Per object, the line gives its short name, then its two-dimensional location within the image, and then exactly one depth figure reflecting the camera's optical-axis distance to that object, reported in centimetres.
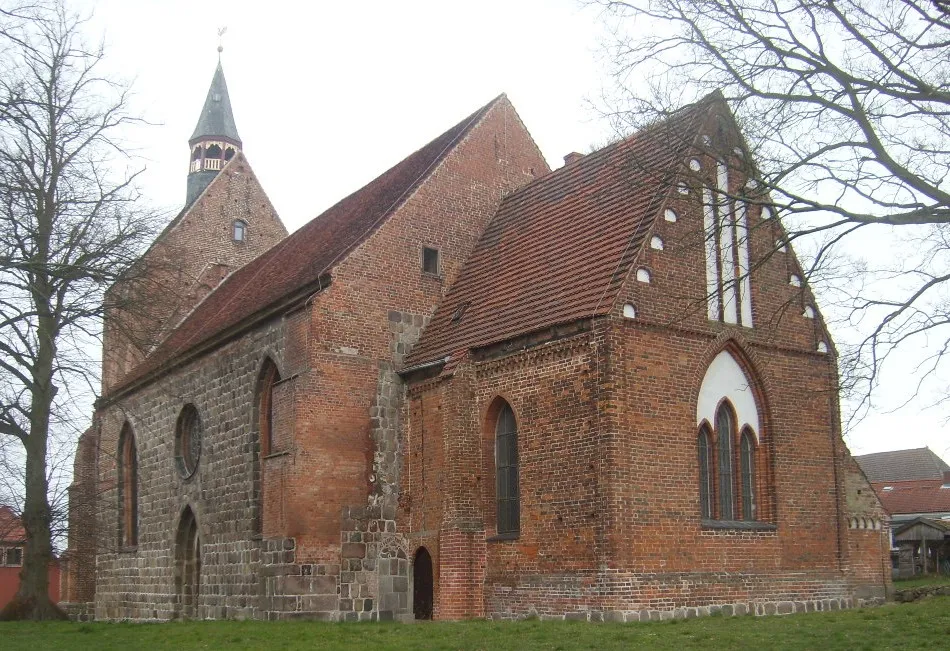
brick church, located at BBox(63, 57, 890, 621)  1616
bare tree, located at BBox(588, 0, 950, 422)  1145
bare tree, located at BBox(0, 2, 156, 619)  1267
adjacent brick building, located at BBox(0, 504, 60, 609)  5731
